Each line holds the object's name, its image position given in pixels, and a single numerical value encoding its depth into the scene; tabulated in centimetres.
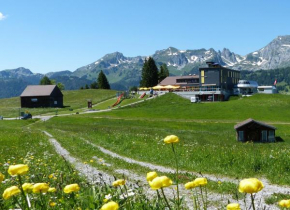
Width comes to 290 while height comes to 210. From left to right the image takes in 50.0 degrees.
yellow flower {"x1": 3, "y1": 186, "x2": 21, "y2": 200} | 367
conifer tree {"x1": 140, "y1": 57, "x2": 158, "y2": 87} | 14500
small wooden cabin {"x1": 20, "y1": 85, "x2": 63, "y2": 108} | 11025
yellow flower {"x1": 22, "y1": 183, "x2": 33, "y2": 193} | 424
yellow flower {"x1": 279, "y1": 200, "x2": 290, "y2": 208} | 359
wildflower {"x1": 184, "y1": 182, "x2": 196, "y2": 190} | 435
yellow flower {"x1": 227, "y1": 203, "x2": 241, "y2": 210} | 344
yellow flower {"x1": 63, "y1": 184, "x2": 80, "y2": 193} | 416
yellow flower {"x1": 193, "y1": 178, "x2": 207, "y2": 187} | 429
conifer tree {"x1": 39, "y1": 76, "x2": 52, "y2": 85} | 17934
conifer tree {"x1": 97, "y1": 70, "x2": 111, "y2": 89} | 17050
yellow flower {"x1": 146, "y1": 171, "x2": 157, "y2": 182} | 408
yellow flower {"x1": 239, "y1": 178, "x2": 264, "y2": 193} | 304
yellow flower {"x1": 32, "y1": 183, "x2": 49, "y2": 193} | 389
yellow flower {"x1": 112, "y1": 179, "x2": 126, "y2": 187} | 450
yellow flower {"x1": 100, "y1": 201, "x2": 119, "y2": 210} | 298
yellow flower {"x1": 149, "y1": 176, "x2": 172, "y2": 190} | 341
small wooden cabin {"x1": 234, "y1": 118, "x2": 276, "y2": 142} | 4234
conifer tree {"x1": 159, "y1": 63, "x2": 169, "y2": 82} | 16279
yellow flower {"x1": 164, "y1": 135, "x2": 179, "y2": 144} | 461
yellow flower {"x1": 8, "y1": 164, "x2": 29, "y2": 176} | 350
